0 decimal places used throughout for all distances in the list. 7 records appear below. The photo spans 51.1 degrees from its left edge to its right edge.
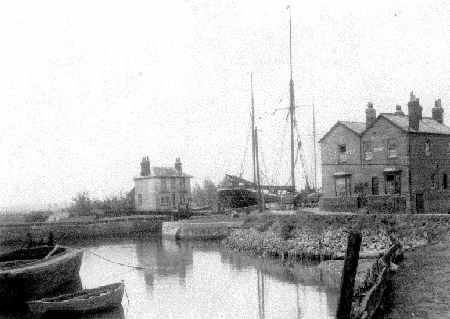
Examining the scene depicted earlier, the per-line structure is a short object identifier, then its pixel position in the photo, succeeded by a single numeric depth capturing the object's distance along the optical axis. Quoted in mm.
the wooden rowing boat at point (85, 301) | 18625
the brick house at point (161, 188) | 69062
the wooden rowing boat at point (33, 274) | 20891
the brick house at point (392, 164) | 36469
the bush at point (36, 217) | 63344
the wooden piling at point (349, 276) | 10203
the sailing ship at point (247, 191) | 54250
